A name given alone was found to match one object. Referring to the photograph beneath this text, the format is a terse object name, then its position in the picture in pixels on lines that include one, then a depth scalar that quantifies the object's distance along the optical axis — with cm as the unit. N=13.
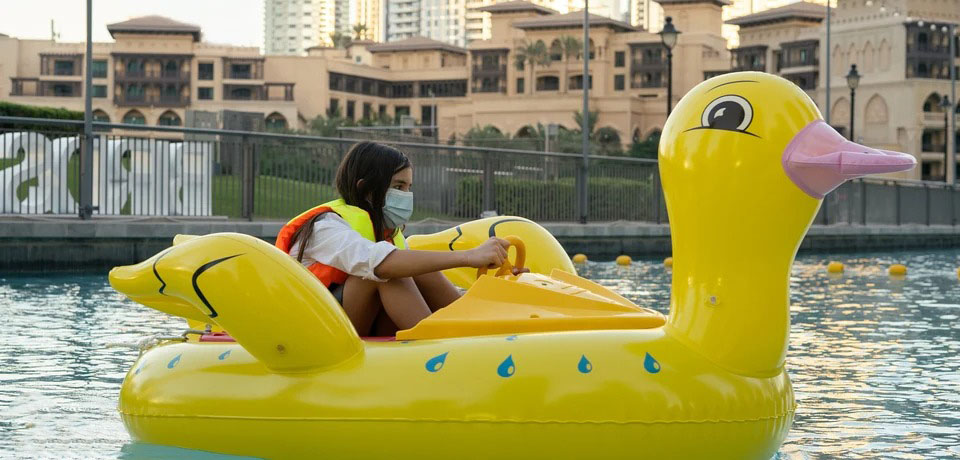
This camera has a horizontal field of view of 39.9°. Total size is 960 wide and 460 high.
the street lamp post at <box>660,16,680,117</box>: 2803
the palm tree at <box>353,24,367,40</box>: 14300
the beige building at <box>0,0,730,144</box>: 9906
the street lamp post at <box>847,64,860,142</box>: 4253
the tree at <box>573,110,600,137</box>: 8972
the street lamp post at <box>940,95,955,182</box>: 5838
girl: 538
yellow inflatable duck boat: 485
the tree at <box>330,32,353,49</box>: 14400
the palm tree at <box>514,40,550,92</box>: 10538
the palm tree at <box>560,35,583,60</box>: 10456
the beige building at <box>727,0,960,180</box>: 8056
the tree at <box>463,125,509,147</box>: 8744
